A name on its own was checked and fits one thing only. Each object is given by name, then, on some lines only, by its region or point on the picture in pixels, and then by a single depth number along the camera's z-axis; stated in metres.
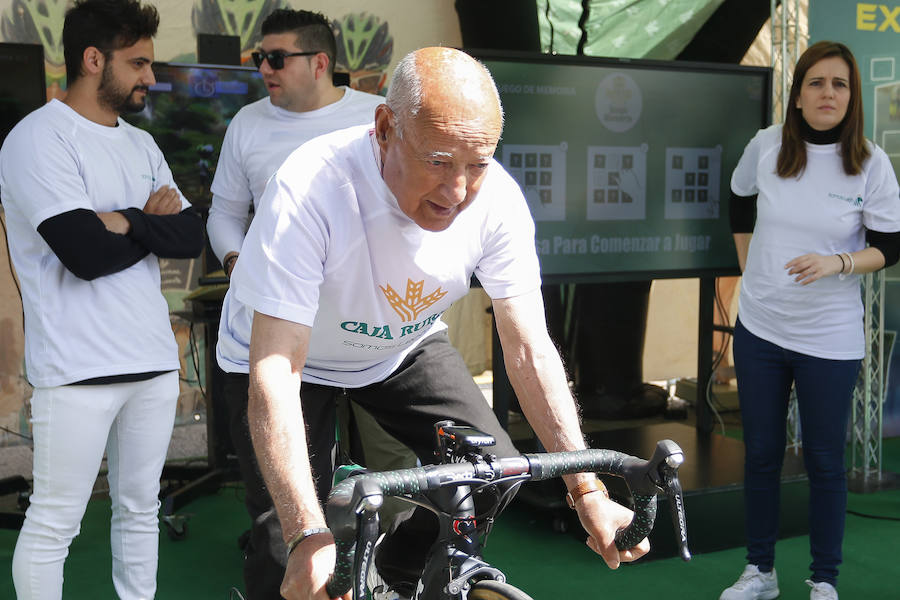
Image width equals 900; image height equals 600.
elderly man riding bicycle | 1.65
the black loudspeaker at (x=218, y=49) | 4.68
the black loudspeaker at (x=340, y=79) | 4.61
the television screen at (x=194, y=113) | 4.48
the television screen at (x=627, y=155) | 4.36
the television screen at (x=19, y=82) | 4.13
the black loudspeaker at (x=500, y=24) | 5.41
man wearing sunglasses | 3.74
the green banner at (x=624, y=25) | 5.48
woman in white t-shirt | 3.56
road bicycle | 1.34
